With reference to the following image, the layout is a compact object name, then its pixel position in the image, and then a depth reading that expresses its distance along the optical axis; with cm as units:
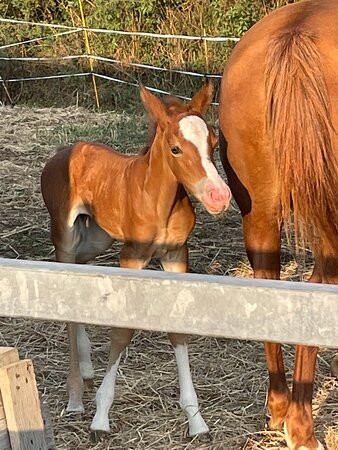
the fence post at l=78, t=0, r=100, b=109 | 1127
